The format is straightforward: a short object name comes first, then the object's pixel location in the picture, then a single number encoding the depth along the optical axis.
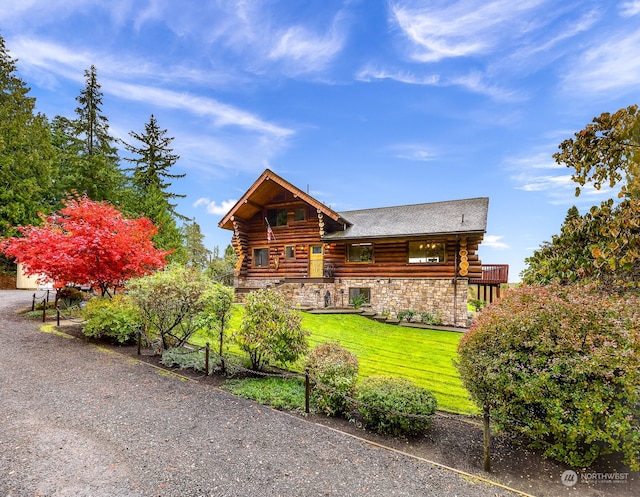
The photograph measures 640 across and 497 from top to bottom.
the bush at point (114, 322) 9.84
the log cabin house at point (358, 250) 16.72
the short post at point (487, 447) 4.48
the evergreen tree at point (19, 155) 22.59
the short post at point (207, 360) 7.59
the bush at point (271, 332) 7.11
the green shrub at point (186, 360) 8.05
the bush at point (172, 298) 8.38
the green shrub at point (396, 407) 5.27
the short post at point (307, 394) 5.92
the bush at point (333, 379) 5.96
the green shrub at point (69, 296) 14.82
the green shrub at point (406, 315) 16.79
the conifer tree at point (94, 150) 27.19
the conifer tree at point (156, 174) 29.03
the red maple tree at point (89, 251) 10.37
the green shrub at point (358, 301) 18.00
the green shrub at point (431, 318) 16.33
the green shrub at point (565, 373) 3.99
